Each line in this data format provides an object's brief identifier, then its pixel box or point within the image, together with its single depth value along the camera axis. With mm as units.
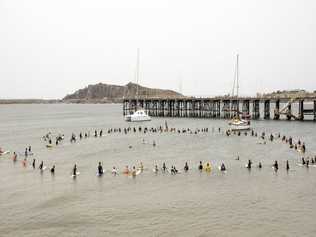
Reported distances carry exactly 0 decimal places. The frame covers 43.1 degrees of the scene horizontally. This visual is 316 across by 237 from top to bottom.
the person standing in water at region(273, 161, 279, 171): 37512
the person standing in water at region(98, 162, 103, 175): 36462
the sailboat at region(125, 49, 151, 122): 100062
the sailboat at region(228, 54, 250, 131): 73312
